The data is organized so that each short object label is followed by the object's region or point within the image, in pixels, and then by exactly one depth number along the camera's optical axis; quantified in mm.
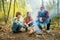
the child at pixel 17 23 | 1042
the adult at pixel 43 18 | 1039
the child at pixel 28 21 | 1042
